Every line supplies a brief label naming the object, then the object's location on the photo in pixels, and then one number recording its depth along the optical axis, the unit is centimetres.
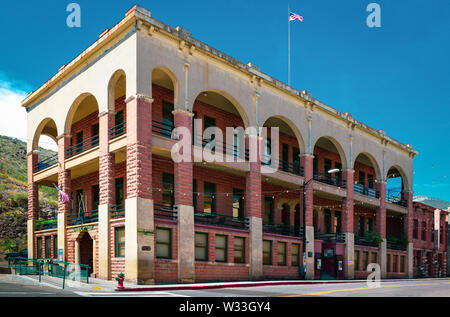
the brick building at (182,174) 2539
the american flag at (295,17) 3616
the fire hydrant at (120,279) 2112
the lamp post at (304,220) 3508
